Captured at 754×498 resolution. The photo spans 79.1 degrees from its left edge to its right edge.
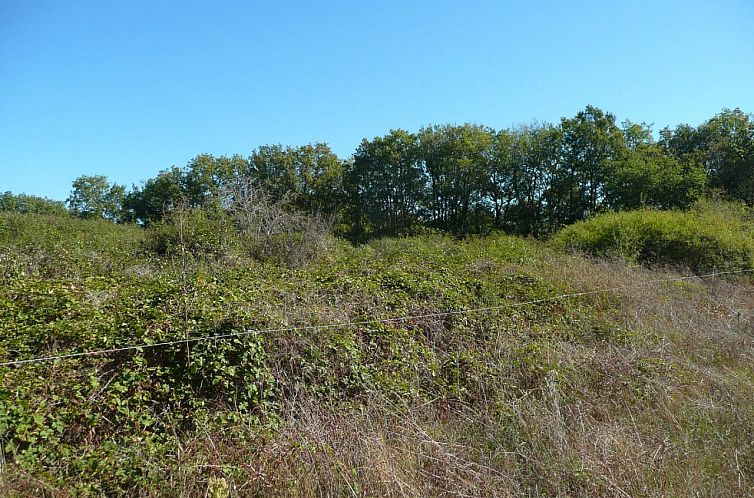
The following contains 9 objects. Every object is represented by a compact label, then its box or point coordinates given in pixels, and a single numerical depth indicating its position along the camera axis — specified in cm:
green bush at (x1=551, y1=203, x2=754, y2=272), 1225
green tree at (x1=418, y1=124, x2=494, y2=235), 2948
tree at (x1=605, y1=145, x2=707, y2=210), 1875
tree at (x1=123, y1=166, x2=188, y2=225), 3603
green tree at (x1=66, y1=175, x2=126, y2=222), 4659
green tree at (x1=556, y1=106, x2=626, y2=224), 2614
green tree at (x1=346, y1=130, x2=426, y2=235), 3142
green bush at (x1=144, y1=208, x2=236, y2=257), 986
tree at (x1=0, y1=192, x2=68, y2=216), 3734
